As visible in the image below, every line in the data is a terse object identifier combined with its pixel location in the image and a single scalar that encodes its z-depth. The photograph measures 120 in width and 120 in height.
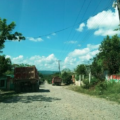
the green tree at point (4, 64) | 30.74
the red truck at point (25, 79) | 24.69
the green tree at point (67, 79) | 60.38
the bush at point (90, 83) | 27.24
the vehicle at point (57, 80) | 60.22
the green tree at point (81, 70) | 48.86
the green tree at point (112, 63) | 27.25
